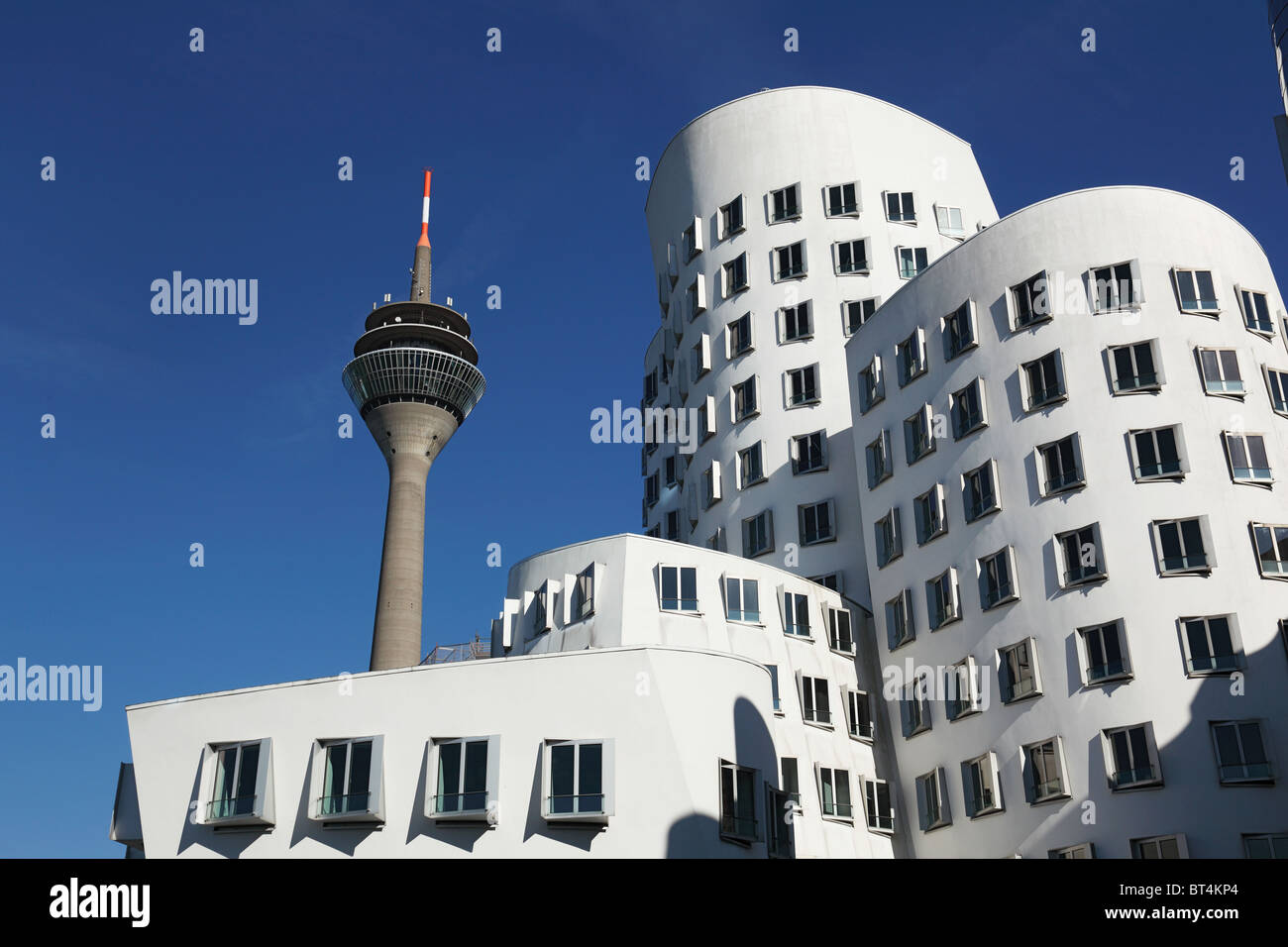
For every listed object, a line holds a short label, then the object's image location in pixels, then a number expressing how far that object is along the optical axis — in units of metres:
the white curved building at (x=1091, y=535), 34.81
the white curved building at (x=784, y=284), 51.09
